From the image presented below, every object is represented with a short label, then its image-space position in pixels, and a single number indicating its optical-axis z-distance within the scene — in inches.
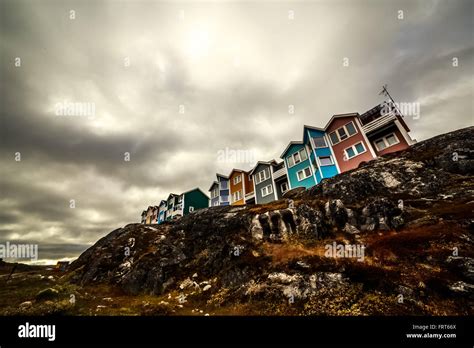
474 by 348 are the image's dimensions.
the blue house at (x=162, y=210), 2832.2
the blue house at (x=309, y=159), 1363.7
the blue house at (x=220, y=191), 2155.5
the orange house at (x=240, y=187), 1927.9
